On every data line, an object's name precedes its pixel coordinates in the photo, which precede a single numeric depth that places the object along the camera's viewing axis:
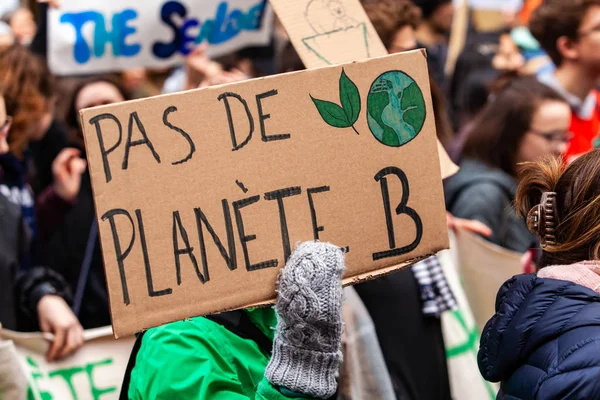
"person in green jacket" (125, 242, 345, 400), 3.80
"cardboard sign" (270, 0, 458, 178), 4.89
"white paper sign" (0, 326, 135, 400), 5.77
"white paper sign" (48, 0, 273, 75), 9.09
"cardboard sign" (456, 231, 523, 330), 7.48
